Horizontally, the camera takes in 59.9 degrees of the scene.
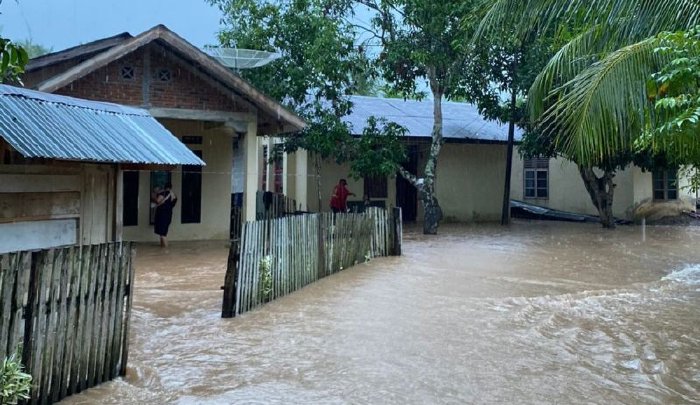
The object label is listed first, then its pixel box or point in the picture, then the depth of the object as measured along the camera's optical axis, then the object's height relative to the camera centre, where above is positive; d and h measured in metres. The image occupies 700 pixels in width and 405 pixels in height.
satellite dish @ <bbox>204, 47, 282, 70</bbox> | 13.62 +3.36
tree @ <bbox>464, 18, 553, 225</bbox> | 16.91 +3.84
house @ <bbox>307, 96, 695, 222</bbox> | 20.73 +0.95
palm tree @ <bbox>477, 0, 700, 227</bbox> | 6.35 +1.71
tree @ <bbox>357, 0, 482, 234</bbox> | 15.83 +4.15
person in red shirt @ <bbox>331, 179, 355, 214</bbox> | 17.41 +0.18
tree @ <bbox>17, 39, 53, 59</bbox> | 35.58 +9.27
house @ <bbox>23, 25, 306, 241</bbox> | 11.62 +1.95
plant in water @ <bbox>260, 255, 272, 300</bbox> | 7.55 -0.92
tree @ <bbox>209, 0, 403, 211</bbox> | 16.25 +3.74
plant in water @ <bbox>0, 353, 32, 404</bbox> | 3.62 -1.11
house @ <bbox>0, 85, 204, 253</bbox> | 5.84 +0.40
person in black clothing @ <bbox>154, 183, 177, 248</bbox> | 13.87 -0.22
